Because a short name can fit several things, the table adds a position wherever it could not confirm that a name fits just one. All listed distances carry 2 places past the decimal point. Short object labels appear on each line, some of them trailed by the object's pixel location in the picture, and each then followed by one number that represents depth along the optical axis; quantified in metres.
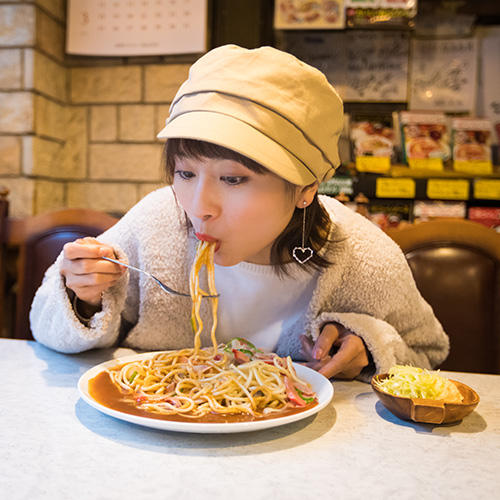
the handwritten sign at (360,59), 2.89
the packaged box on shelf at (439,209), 2.61
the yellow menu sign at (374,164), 2.61
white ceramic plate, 0.77
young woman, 1.00
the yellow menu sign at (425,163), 2.59
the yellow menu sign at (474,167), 2.58
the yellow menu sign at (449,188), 2.57
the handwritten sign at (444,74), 2.86
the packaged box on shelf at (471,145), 2.59
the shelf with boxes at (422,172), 2.58
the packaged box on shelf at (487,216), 2.60
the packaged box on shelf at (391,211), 2.64
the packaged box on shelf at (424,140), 2.61
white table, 0.67
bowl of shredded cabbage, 0.89
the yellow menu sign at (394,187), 2.59
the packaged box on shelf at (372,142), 2.62
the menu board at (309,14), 2.60
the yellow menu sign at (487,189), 2.54
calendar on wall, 2.66
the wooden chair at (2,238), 2.00
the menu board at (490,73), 2.84
